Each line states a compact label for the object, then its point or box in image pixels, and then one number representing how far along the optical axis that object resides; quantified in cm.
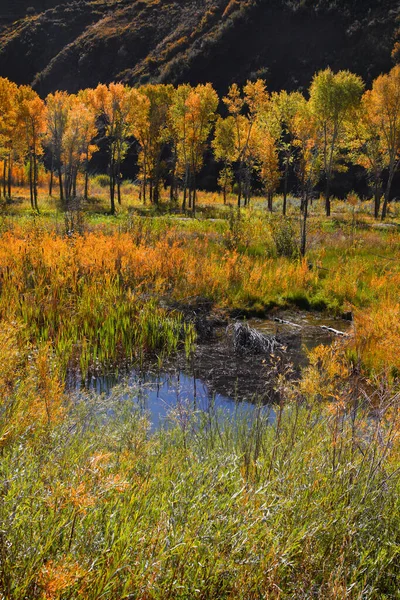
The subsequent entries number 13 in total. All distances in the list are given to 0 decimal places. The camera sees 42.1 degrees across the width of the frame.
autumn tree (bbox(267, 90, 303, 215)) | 3900
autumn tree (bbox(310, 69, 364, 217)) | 3419
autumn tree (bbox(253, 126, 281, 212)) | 4022
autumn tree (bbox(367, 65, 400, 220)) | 3288
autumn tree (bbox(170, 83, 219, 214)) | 3787
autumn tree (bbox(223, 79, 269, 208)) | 4084
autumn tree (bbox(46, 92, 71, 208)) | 3959
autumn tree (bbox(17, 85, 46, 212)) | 3641
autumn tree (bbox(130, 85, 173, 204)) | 4175
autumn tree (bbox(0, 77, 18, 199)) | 3291
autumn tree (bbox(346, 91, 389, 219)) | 3566
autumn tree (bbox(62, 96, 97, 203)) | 3950
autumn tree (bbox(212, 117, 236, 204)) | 4553
